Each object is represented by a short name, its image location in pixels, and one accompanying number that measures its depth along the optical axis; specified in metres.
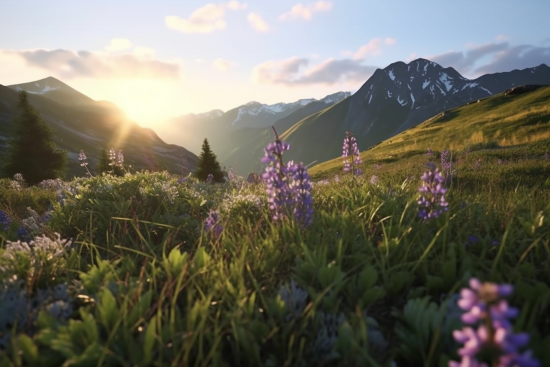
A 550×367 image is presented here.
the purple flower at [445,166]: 6.29
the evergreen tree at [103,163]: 31.08
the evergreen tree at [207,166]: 34.56
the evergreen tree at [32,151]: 28.06
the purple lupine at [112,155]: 11.19
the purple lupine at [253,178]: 8.42
